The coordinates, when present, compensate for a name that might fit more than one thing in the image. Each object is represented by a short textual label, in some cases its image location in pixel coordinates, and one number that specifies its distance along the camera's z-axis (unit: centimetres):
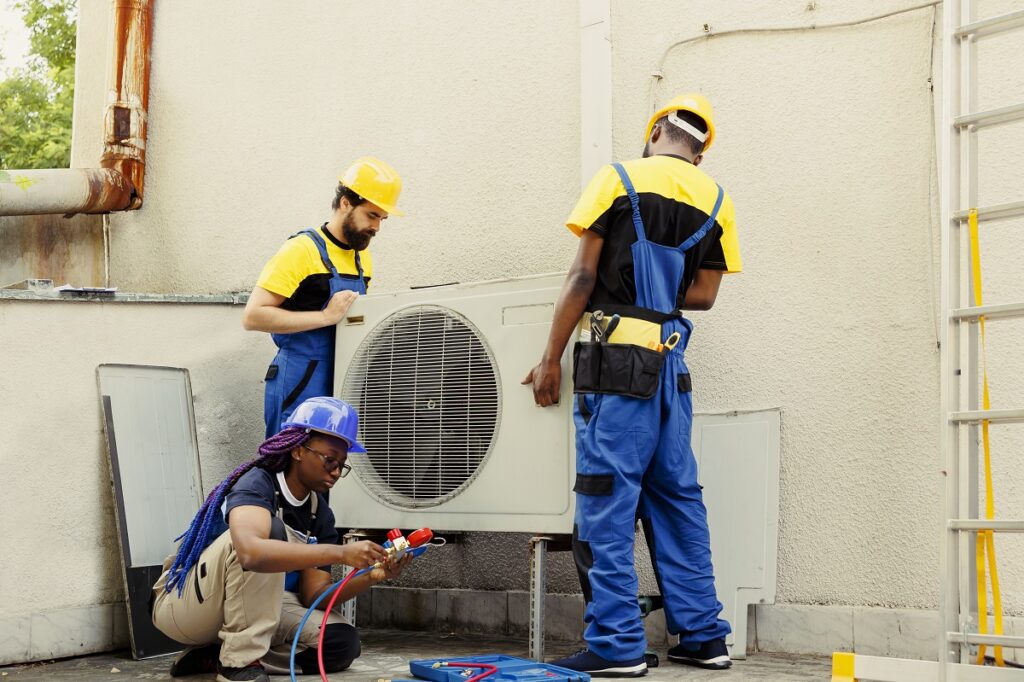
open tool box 565
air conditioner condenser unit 703
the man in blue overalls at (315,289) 786
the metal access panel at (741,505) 741
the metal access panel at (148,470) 800
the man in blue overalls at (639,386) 646
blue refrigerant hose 594
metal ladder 526
